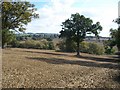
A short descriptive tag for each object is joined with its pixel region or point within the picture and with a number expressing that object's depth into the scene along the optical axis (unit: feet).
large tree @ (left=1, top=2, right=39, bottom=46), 50.49
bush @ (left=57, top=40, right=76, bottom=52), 85.45
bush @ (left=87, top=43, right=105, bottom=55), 96.21
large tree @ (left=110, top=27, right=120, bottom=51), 51.97
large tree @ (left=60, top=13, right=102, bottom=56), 69.30
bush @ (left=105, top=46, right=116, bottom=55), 103.00
